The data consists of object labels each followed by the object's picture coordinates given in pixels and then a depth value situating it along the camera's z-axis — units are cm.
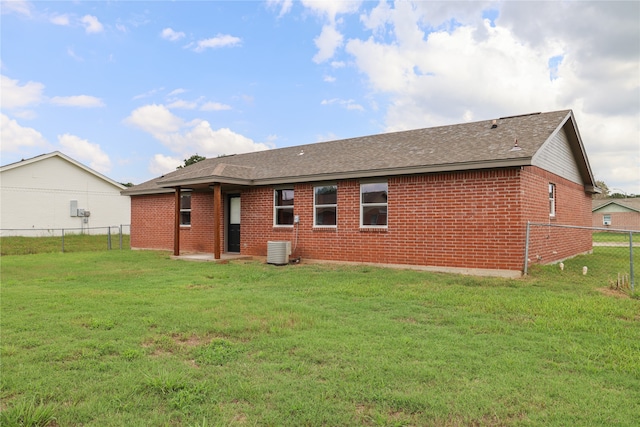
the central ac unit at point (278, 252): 1260
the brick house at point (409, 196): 1000
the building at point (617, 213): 4419
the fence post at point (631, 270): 767
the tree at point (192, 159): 4778
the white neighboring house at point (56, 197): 2578
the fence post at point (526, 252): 961
